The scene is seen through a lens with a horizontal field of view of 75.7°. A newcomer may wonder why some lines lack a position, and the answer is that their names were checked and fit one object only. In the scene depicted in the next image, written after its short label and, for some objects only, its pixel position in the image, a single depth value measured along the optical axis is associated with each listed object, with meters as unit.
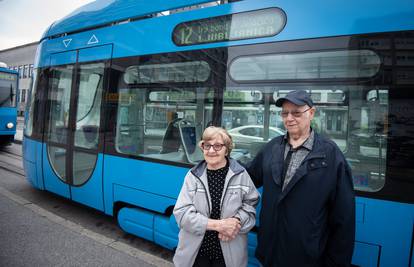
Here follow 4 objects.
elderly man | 1.47
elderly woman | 1.70
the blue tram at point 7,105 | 9.38
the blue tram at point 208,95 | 1.93
